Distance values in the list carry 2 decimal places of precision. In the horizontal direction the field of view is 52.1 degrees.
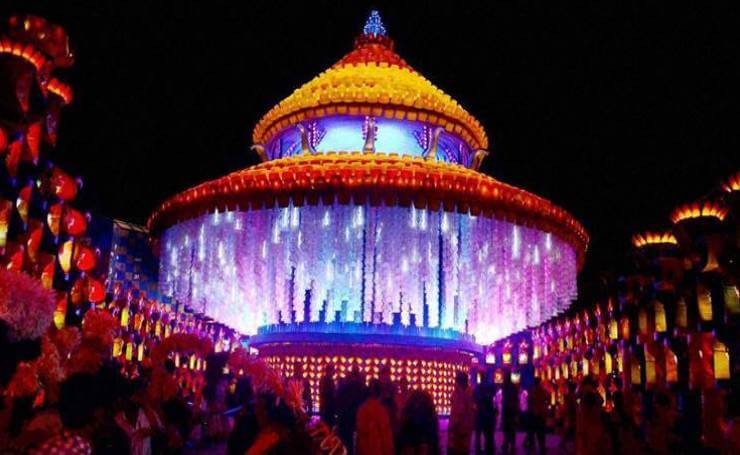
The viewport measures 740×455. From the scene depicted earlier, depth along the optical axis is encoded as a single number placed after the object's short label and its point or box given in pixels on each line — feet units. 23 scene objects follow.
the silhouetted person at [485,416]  37.19
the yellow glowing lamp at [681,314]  42.54
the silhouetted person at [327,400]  37.88
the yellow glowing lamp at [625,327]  53.83
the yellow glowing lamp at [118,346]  63.60
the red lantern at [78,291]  42.75
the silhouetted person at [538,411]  38.63
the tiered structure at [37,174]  31.86
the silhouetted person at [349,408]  33.42
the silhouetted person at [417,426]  28.37
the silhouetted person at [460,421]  32.89
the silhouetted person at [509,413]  37.55
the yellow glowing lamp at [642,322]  48.63
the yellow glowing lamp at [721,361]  38.42
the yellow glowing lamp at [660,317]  45.75
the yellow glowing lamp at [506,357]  84.38
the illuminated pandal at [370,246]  41.16
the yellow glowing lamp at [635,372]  49.78
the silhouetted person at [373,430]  24.32
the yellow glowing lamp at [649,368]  47.26
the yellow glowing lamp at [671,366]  43.50
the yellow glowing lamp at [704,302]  38.78
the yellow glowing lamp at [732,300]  36.37
